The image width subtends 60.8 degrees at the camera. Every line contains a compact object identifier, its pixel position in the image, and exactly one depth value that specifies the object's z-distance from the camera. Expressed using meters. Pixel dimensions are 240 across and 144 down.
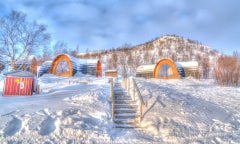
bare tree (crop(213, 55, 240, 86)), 21.84
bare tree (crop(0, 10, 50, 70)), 21.44
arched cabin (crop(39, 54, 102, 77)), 25.70
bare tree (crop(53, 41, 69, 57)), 45.03
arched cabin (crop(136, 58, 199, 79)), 26.61
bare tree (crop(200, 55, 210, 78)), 37.15
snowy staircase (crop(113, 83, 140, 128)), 7.67
